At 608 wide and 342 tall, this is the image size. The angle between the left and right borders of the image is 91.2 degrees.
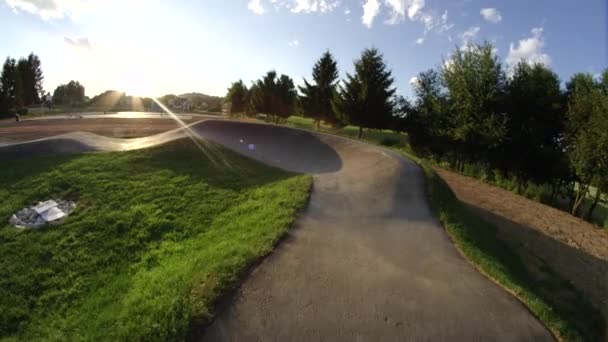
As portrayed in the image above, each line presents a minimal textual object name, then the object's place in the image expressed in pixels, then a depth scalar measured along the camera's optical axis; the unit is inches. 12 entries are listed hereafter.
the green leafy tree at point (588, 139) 439.2
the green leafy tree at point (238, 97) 1974.7
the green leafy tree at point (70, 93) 3513.8
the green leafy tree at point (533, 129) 611.8
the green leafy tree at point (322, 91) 1341.0
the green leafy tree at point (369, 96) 1010.1
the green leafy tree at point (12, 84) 1865.2
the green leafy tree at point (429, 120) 783.1
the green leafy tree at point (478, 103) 636.2
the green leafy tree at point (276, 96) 1491.1
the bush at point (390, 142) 1058.1
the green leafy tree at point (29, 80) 2373.3
